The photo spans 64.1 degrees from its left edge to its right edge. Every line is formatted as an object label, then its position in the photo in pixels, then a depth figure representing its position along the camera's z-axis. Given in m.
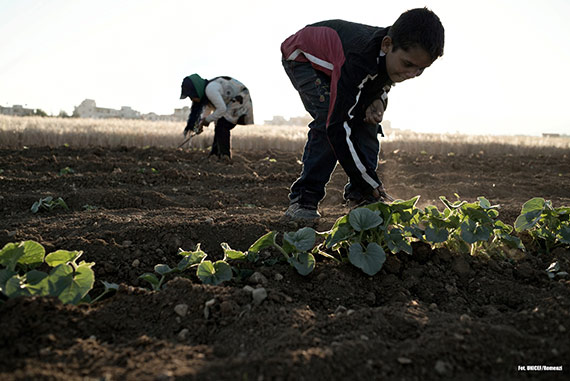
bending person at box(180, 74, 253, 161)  7.00
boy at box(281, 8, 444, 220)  2.61
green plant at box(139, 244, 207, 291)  1.87
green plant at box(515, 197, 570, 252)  2.34
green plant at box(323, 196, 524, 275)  1.98
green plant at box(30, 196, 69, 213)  3.43
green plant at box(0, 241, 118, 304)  1.60
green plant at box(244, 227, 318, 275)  1.96
